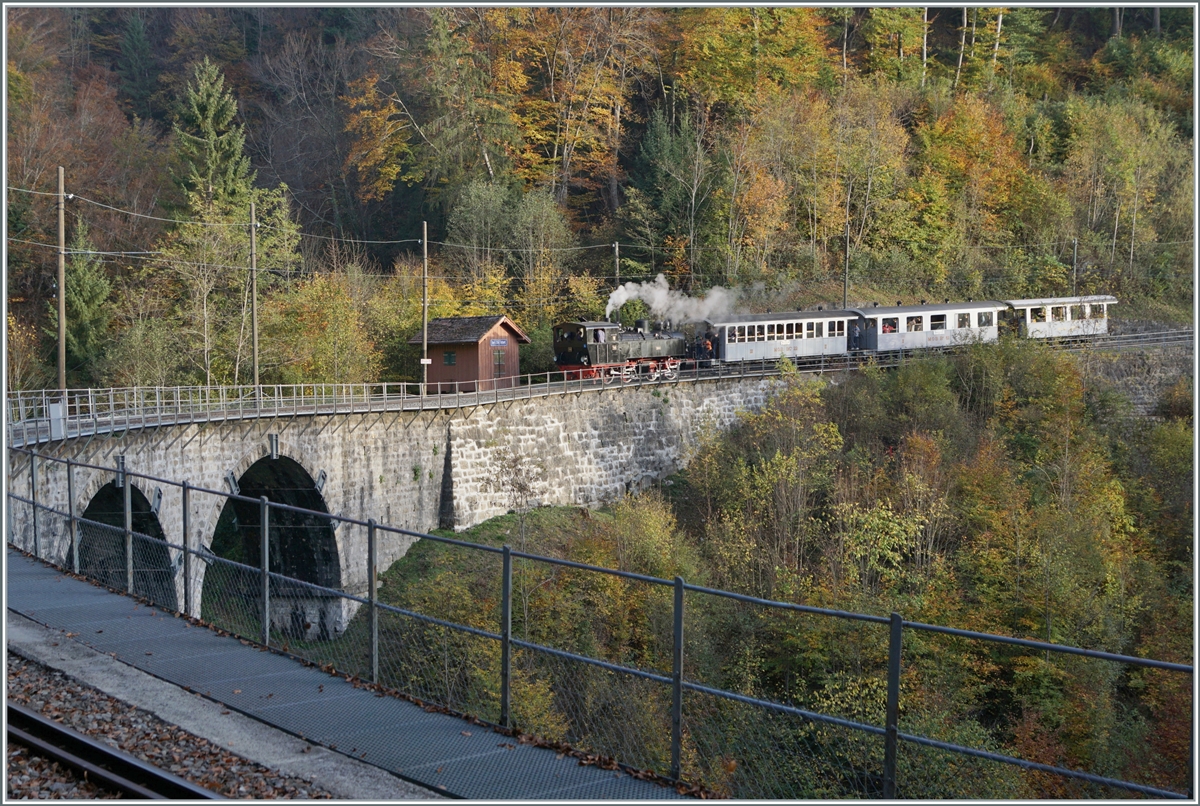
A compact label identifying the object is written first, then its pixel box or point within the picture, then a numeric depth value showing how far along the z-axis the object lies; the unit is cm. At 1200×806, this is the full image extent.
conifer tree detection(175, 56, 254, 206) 4241
